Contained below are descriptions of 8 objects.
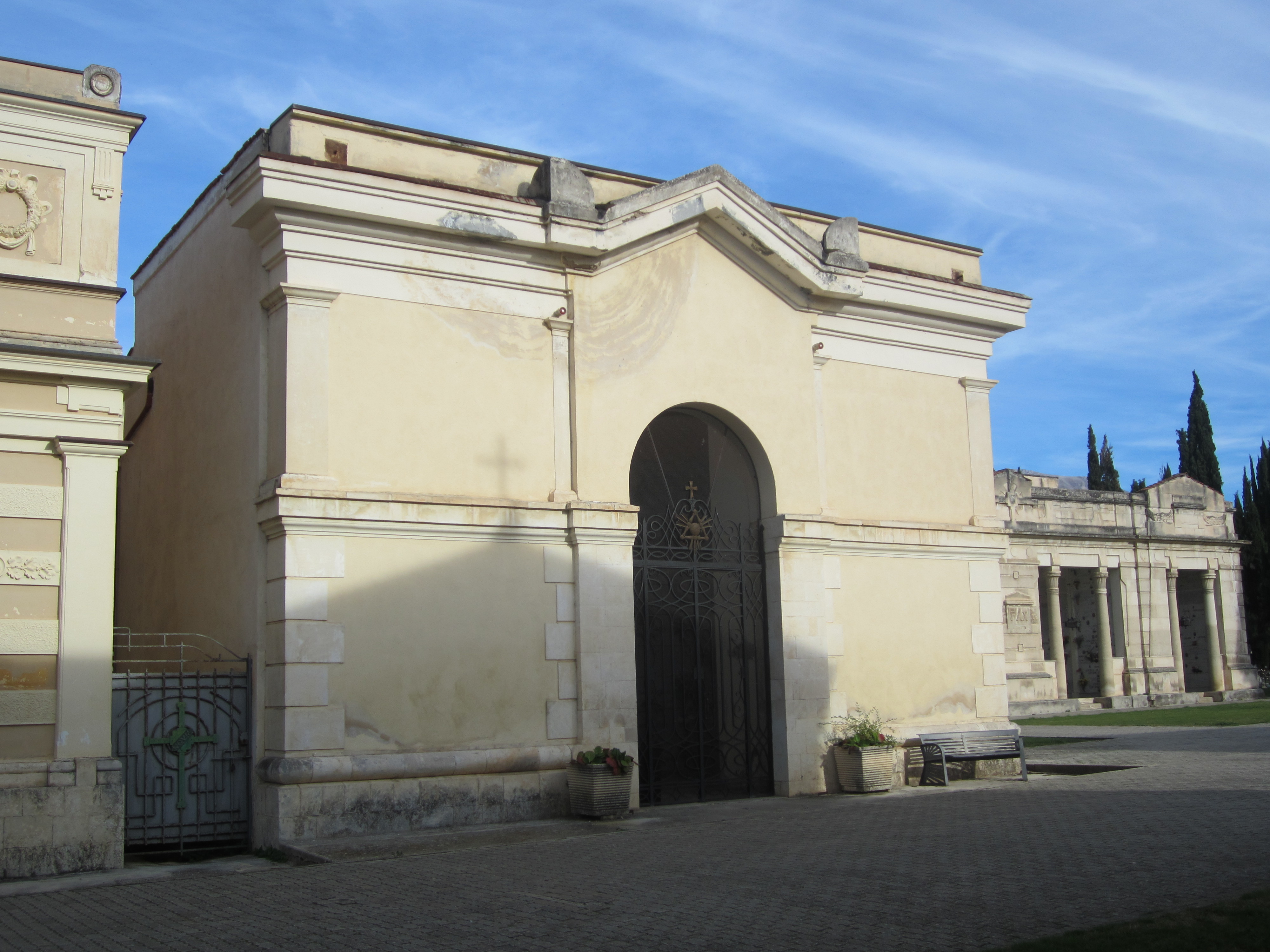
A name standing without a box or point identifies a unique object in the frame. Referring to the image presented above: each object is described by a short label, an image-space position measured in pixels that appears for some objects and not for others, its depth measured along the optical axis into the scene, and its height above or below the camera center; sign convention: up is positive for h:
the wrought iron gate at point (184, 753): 10.43 -0.79
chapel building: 10.80 +1.93
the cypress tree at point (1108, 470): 49.75 +7.33
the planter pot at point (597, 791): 11.27 -1.29
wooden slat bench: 13.79 -1.18
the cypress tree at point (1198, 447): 45.72 +7.58
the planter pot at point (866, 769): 13.16 -1.32
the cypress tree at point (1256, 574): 42.72 +2.41
